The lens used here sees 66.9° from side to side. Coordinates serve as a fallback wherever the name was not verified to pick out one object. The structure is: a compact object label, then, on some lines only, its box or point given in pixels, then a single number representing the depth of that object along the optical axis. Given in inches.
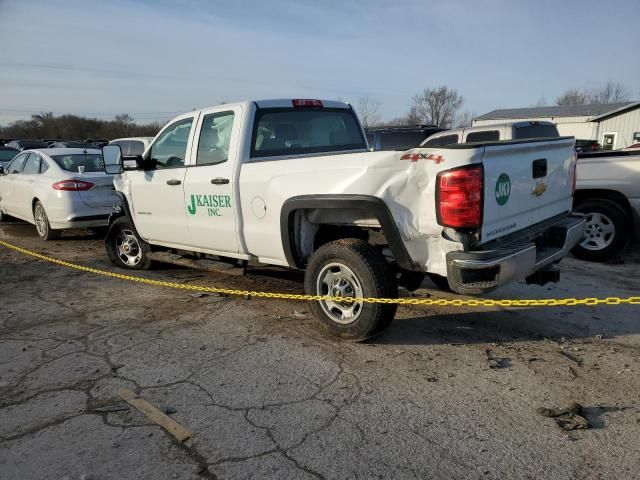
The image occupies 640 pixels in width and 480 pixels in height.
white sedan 323.0
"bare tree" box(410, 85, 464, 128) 2603.3
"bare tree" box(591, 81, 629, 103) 3272.6
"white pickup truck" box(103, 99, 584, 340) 132.4
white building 1171.9
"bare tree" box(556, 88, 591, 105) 3198.1
